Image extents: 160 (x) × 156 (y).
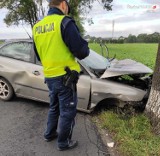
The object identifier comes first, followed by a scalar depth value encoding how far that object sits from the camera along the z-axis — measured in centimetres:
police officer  177
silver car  264
